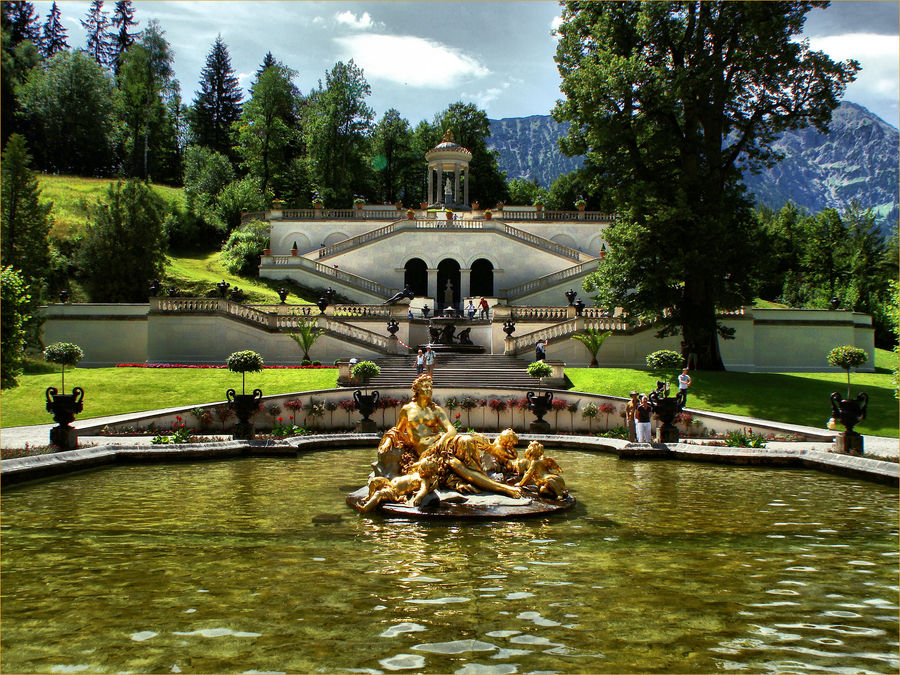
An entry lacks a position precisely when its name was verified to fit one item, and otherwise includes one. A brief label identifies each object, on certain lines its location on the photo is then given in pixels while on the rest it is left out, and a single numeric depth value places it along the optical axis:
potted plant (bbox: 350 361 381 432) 22.05
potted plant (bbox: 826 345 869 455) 16.52
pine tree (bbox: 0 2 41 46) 88.31
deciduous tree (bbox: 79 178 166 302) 41.12
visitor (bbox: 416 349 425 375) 29.85
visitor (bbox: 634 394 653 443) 18.59
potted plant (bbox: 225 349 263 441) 19.17
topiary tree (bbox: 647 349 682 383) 23.54
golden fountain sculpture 11.03
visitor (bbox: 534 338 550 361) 31.00
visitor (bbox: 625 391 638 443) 19.01
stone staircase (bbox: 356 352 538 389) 28.38
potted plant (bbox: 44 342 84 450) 16.47
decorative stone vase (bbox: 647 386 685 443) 19.23
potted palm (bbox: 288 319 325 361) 34.00
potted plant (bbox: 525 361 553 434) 22.69
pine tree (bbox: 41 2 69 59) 97.12
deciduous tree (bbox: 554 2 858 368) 27.81
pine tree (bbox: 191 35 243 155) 89.12
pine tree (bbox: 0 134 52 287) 37.00
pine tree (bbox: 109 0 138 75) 101.62
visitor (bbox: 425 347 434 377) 29.04
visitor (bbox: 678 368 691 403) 21.86
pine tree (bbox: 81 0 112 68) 103.50
